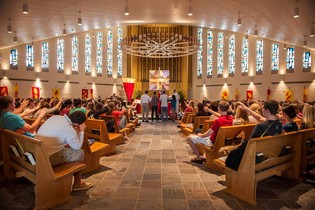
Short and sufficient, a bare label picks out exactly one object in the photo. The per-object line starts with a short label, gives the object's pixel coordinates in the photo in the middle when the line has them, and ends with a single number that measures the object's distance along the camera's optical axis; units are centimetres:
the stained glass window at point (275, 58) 1571
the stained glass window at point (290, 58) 1497
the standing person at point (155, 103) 1129
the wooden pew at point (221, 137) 389
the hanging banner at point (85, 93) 1798
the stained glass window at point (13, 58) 1465
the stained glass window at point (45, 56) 1623
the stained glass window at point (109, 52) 2000
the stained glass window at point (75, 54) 1786
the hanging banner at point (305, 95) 1388
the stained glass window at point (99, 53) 1934
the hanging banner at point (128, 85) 1462
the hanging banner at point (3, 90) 1367
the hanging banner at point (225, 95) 1863
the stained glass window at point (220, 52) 1910
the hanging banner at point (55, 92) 1641
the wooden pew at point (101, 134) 478
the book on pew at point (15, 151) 305
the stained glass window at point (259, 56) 1658
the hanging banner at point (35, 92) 1533
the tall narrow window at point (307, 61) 1407
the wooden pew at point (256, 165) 279
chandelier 971
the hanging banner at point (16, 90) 1439
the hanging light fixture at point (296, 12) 604
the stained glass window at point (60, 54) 1703
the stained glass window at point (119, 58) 2044
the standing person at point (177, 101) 1184
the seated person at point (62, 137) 279
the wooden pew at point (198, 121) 602
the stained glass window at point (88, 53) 1870
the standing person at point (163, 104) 1105
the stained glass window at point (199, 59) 2071
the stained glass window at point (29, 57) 1538
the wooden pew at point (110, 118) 563
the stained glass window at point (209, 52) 1992
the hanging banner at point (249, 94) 1686
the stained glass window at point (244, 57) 1758
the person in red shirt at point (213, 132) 408
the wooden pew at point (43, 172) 253
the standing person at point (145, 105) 1097
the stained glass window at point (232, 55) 1841
